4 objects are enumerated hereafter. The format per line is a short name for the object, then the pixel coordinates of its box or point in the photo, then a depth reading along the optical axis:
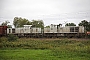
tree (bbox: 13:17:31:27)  79.69
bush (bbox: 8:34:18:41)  34.06
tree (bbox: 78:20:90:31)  61.20
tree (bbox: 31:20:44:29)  82.39
